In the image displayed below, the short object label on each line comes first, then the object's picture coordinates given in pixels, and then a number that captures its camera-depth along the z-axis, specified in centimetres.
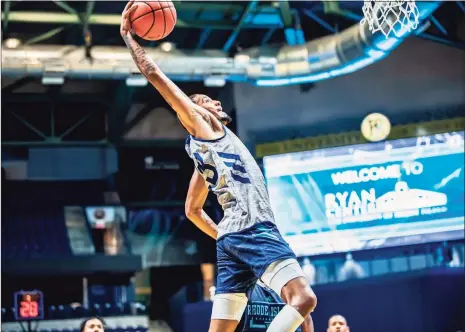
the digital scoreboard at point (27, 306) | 1405
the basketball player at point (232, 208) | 406
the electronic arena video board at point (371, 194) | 1346
